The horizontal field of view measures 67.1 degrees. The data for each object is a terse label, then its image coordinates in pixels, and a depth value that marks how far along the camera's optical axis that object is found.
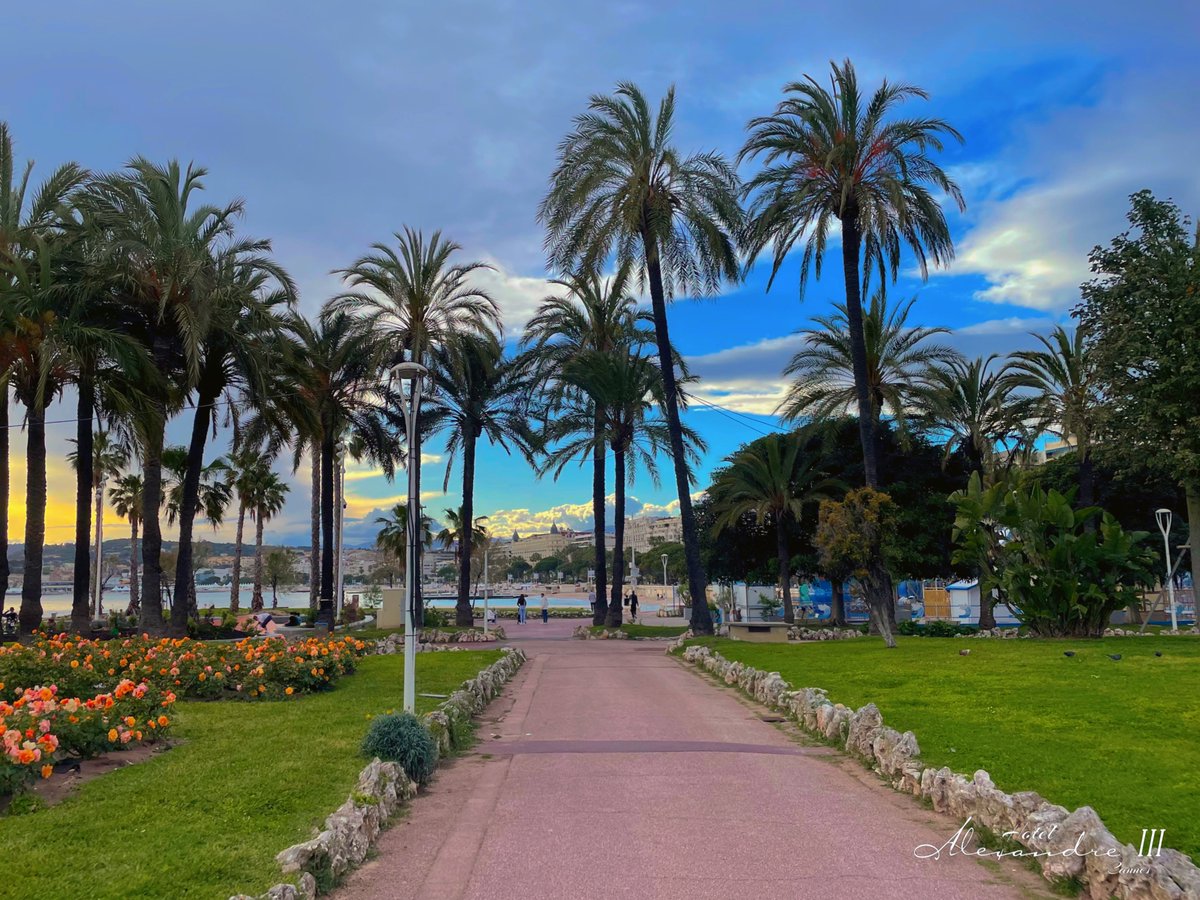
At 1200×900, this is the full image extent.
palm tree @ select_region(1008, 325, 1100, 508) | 29.62
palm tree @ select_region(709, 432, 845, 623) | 34.03
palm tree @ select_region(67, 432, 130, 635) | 24.47
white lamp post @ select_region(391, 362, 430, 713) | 10.63
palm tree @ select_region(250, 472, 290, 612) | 52.94
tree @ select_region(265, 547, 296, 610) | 75.69
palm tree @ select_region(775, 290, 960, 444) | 31.47
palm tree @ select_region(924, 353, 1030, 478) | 32.44
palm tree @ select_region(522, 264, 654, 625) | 33.56
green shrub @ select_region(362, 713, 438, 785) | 8.41
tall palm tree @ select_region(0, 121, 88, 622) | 21.09
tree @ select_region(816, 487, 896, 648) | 22.70
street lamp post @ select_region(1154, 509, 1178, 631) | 26.78
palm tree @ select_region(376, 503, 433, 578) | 69.38
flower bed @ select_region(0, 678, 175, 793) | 6.82
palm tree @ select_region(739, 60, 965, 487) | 25.11
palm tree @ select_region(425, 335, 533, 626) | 33.09
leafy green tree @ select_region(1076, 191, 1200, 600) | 22.70
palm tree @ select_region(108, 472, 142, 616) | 53.06
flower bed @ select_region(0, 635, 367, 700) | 12.48
